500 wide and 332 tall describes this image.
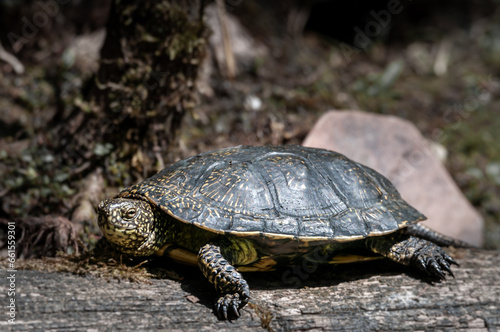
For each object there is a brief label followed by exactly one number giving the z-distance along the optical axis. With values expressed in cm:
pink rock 1216
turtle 677
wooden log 602
